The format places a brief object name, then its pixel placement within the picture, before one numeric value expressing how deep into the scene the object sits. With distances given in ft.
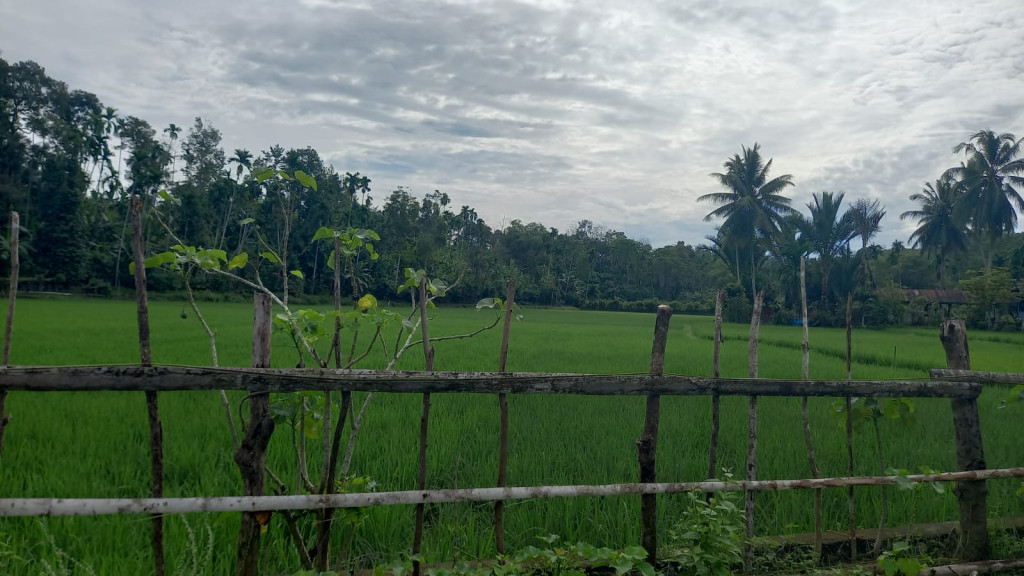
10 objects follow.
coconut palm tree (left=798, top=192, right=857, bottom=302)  103.24
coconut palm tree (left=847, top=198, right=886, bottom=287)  106.73
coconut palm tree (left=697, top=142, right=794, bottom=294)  117.29
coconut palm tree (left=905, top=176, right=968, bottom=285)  108.37
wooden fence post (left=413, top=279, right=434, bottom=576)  6.97
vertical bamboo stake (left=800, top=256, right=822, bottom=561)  8.37
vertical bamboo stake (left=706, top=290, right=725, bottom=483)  8.46
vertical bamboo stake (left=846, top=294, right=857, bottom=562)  8.53
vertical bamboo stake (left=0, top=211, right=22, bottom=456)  6.30
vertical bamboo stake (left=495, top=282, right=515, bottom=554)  7.23
